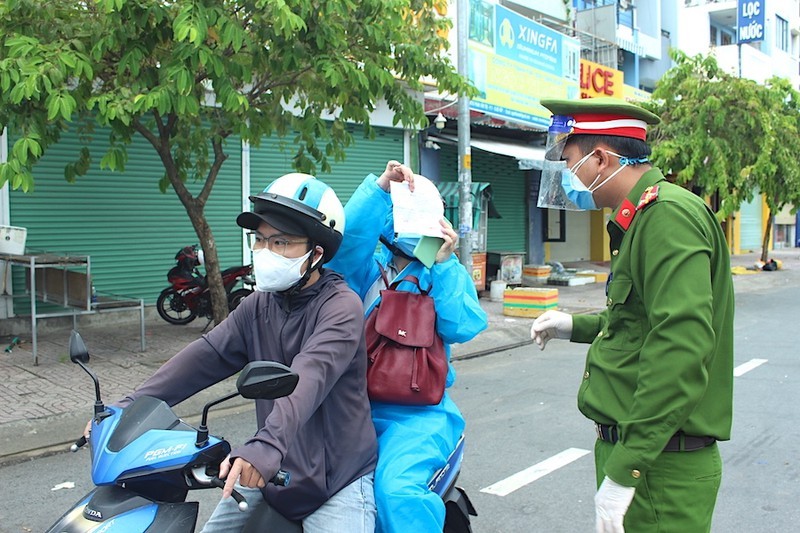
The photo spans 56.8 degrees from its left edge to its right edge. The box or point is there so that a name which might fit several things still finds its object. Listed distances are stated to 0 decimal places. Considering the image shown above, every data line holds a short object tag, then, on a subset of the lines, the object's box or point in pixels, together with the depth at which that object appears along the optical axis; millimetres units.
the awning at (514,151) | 15539
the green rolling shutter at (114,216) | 9961
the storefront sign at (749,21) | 23484
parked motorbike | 10305
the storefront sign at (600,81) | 19016
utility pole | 12117
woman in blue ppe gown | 2389
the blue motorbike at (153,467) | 1886
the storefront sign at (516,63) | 14930
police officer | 1870
